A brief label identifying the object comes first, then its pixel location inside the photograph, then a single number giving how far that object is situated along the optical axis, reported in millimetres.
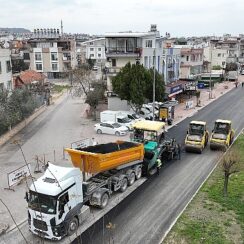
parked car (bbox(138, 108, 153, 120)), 39109
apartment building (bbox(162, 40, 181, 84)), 52366
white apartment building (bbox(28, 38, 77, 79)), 80312
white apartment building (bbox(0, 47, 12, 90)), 38406
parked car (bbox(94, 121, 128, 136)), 33156
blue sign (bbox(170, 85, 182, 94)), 47097
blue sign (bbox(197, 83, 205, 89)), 65188
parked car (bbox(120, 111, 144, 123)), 37056
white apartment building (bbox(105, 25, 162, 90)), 43250
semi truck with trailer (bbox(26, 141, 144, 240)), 14445
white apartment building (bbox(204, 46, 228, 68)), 96344
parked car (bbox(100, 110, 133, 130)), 35688
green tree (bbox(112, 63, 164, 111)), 36156
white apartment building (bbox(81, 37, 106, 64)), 96500
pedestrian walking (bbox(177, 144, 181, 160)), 25955
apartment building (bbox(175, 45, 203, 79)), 65162
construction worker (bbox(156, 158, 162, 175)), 22761
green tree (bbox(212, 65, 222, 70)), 93194
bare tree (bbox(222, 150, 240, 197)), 18422
